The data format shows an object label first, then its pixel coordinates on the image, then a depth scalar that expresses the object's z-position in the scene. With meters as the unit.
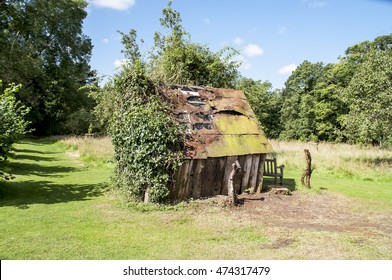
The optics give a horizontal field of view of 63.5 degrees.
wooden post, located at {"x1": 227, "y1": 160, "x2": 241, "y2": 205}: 10.63
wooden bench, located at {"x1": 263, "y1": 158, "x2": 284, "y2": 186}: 14.46
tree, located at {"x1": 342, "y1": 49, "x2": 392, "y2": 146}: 19.53
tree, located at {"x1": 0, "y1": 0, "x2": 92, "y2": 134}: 33.50
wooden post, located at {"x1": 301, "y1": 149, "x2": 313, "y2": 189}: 13.97
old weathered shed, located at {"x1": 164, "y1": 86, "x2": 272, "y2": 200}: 10.77
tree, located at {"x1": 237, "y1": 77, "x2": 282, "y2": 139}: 54.09
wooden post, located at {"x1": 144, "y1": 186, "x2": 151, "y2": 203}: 10.25
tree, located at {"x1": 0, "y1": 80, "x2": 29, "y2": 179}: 10.73
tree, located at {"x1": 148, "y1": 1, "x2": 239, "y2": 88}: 19.62
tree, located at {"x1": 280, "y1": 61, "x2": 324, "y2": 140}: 47.44
